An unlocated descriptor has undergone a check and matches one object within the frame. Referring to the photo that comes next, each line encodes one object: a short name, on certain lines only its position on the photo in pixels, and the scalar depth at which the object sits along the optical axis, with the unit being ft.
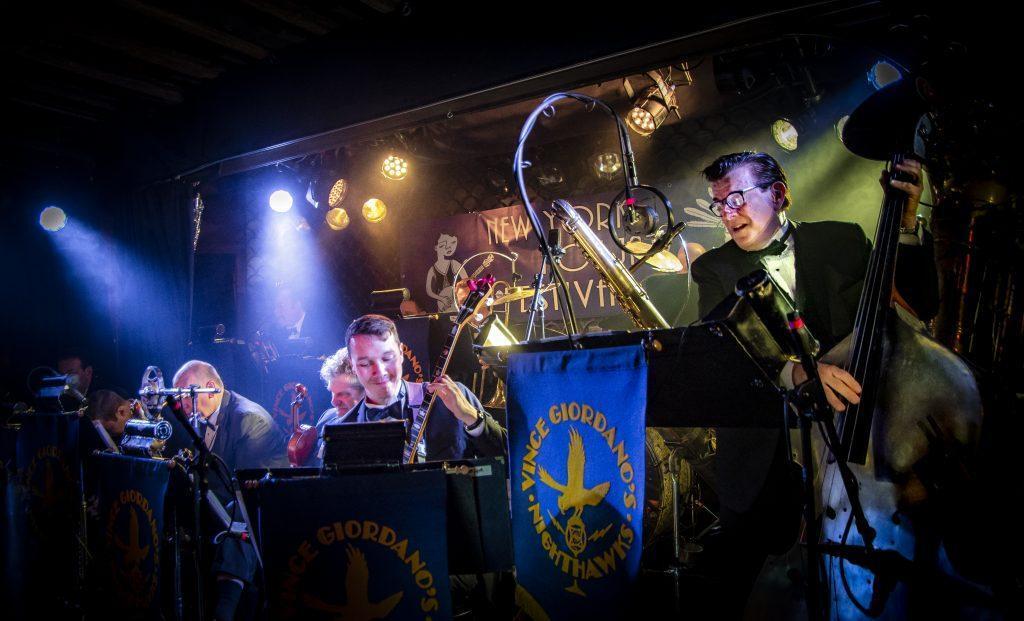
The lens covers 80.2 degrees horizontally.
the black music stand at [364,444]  8.36
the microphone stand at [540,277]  7.66
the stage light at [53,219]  19.81
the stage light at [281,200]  28.50
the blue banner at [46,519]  13.10
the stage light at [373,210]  26.78
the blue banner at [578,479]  6.51
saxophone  9.63
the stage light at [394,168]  25.39
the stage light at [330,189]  28.27
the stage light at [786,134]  18.02
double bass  5.55
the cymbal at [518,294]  17.08
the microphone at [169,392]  11.83
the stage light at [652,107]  18.72
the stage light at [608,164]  21.79
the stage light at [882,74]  13.99
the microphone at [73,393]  13.91
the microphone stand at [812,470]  5.71
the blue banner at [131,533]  10.85
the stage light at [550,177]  23.27
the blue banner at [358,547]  7.98
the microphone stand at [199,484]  10.16
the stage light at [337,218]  28.48
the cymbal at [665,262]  13.03
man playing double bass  8.93
